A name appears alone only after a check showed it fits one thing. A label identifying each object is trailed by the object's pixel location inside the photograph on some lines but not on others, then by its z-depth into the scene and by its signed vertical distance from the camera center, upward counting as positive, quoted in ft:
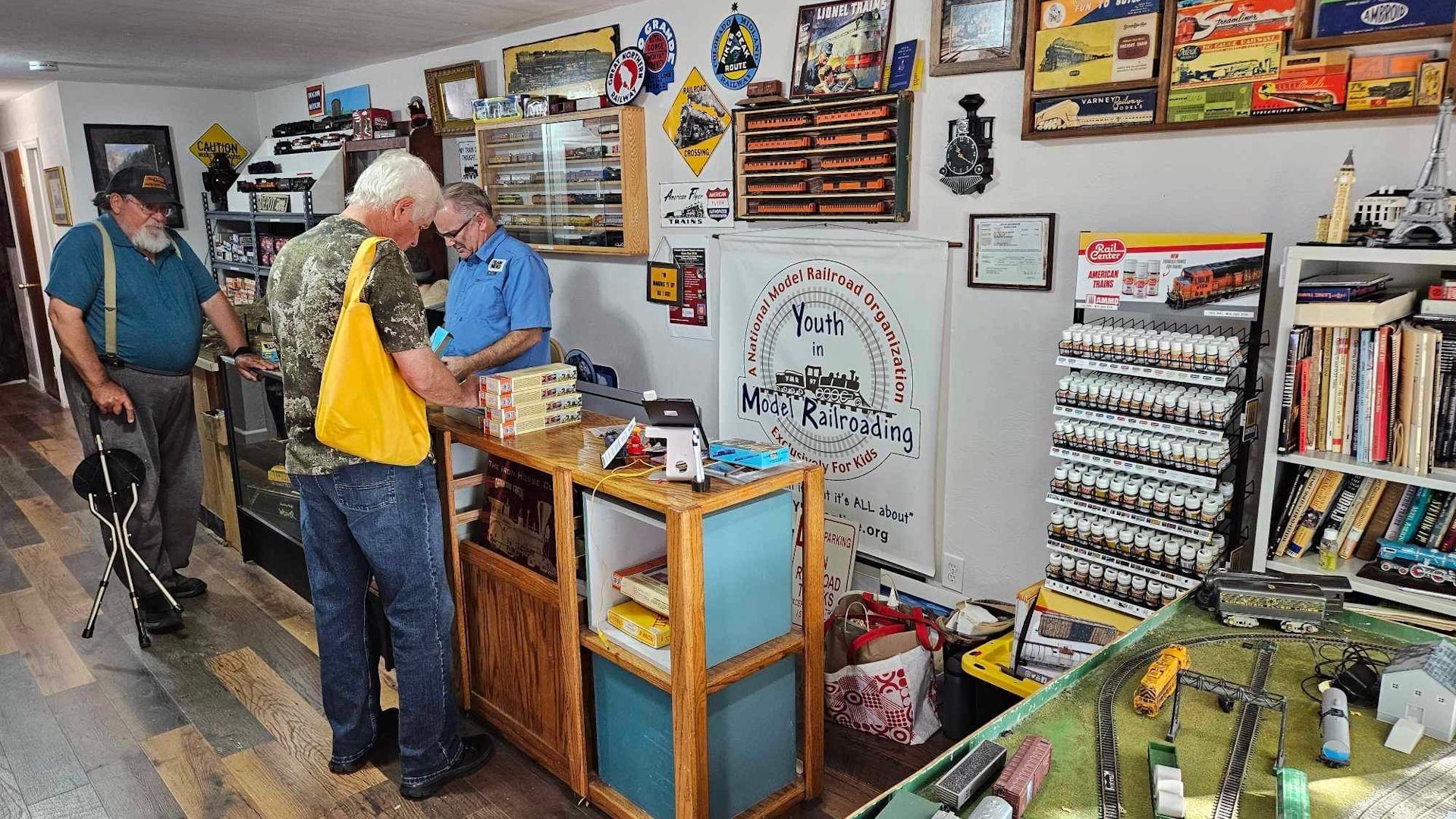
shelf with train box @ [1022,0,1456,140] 7.31 +1.17
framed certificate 9.77 -0.51
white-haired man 7.98 -2.69
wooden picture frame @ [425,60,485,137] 16.88 +2.15
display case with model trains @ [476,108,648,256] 14.23 +0.48
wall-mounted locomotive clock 10.07 +0.56
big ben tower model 6.89 -0.07
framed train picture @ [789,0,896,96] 10.80 +1.87
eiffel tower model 6.52 -0.04
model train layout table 4.69 -3.00
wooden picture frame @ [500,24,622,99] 14.53 +2.35
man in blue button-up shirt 11.62 -1.00
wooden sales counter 7.58 -3.85
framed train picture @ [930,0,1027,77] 9.59 +1.75
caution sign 24.57 +1.81
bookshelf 6.62 -1.75
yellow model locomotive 5.48 -2.84
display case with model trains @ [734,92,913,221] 10.78 +0.56
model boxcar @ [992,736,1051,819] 4.51 -2.82
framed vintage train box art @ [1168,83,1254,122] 8.18 +0.85
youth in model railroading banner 11.09 -2.02
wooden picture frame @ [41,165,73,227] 23.50 +0.56
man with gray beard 11.87 -1.63
